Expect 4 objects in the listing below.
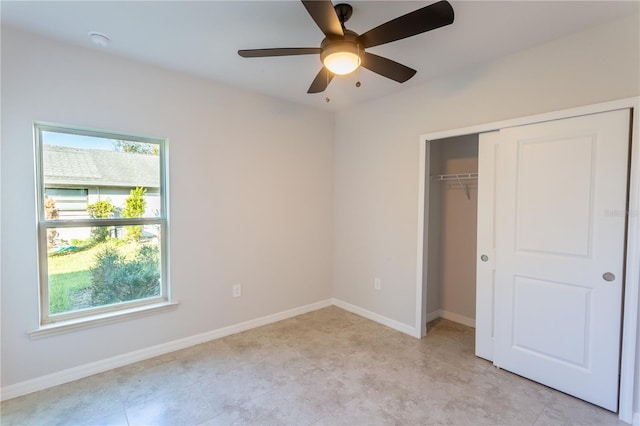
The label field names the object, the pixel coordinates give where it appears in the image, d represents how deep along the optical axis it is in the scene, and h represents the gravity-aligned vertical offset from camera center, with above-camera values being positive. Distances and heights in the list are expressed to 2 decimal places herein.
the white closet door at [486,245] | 2.63 -0.38
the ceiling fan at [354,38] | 1.48 +0.92
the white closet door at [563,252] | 2.05 -0.36
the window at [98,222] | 2.37 -0.18
